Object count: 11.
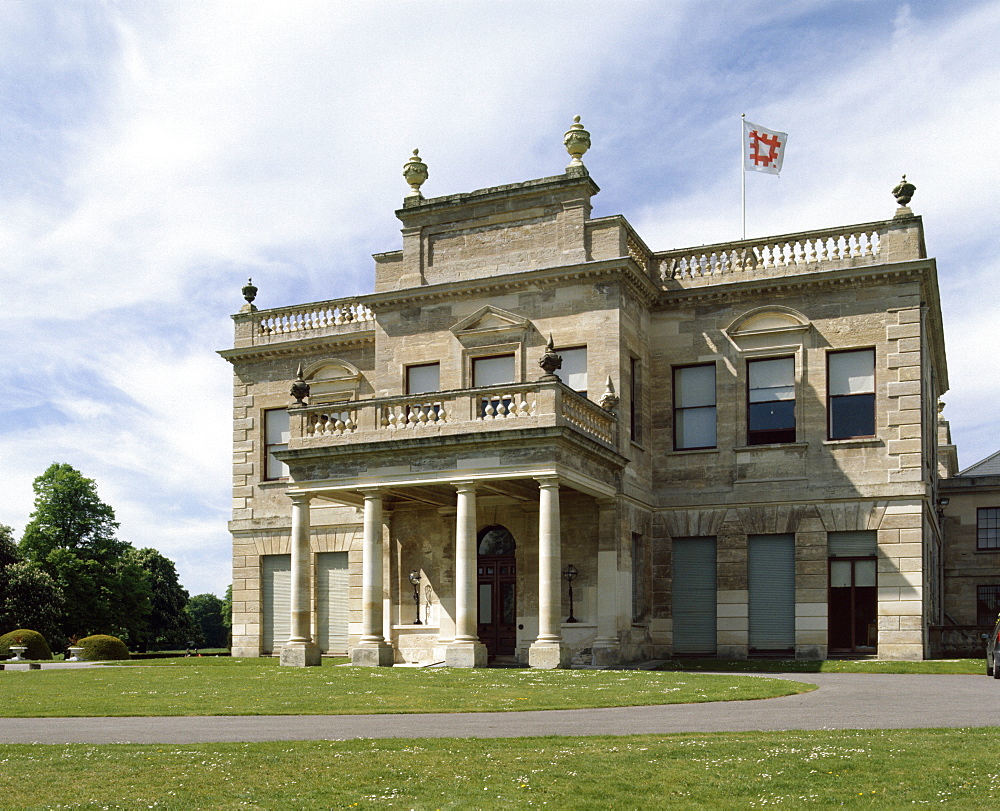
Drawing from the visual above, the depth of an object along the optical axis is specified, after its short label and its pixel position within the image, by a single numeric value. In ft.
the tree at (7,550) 183.11
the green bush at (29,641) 125.90
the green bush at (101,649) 120.76
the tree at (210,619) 404.16
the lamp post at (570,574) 97.44
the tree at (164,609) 251.60
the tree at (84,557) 196.85
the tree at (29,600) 174.19
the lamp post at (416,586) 104.83
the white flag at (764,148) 116.06
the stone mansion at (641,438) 96.37
